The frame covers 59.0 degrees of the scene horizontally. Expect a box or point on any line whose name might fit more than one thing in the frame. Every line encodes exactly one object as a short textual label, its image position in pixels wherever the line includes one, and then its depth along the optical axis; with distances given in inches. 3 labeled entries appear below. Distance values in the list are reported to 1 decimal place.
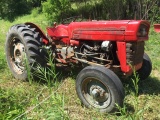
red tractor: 83.4
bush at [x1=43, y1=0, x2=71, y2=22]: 277.1
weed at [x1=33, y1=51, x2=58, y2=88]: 102.0
